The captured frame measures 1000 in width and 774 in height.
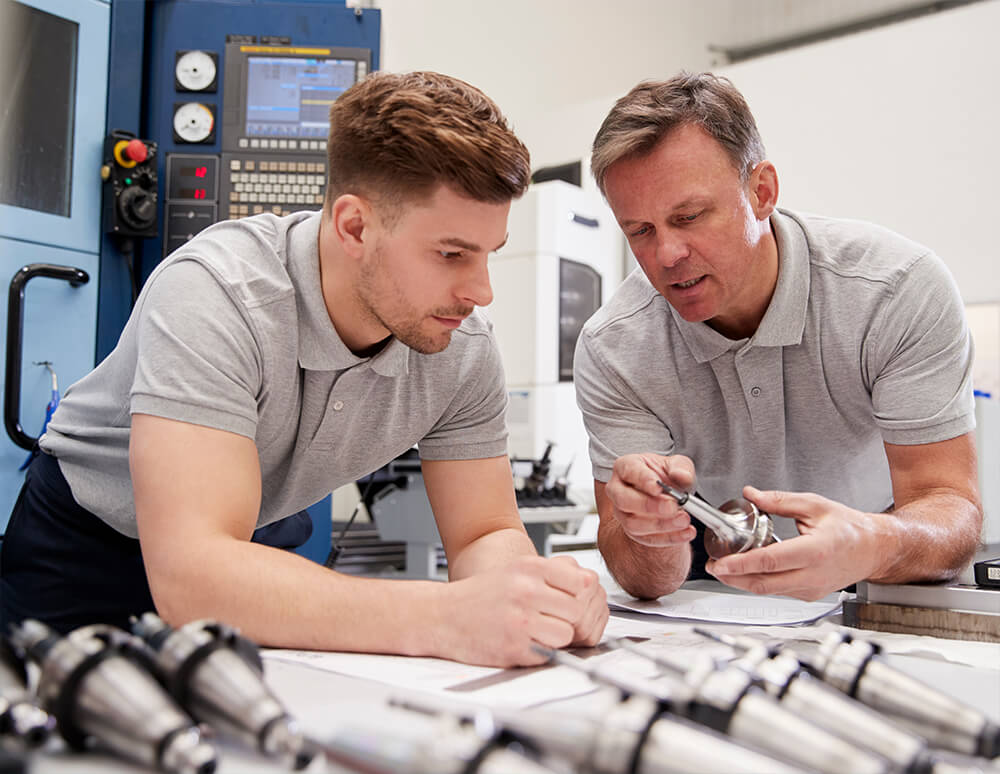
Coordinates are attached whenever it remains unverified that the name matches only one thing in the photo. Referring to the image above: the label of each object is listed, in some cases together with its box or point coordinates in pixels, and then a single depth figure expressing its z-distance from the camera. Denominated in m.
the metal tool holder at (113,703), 0.49
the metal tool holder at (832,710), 0.48
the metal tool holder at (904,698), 0.55
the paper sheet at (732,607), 1.08
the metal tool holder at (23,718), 0.52
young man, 0.86
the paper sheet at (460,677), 0.71
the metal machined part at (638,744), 0.46
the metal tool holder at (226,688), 0.51
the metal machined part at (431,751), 0.44
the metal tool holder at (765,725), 0.47
